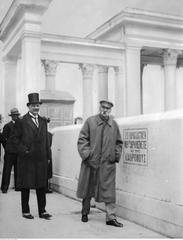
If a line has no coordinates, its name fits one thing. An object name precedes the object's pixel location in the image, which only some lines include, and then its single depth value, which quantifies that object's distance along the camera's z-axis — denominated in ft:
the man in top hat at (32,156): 19.93
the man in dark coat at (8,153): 30.37
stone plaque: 18.43
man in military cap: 18.62
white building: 18.20
